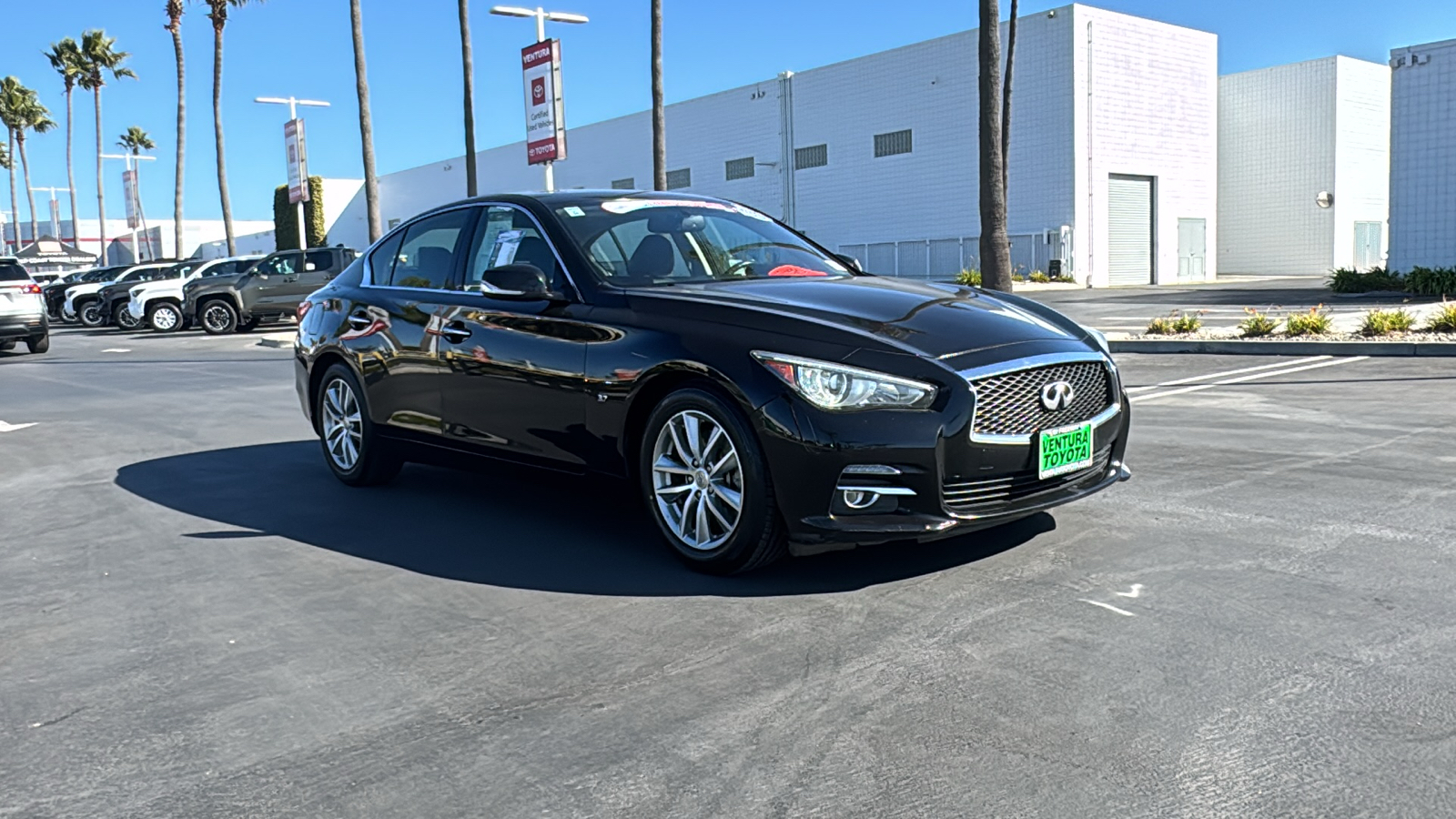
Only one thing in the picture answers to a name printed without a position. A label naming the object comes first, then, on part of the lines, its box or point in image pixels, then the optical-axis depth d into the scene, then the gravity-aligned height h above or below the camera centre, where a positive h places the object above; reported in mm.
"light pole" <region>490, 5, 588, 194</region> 22766 +5321
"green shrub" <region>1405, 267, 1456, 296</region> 22781 +57
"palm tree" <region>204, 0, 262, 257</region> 42719 +8392
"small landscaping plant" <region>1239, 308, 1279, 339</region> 15102 -445
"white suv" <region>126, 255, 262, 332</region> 29312 +359
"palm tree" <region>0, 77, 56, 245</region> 76750 +12927
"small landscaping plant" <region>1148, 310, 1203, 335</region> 16109 -445
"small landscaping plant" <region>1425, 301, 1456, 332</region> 14203 -419
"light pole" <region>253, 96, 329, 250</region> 34094 +5777
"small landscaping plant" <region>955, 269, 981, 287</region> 33456 +524
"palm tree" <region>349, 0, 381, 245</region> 28219 +4242
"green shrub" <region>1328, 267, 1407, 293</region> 25969 +108
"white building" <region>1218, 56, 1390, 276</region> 44094 +4388
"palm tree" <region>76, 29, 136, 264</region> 64188 +13294
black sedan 4551 -297
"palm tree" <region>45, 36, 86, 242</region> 64500 +13253
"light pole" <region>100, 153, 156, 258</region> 50594 +5257
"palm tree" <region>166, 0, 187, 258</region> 46281 +9179
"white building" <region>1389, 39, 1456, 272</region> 26891 +2776
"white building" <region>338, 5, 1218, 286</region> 38531 +4934
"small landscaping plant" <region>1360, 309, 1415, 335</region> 14500 -438
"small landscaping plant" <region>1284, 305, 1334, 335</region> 14875 -439
